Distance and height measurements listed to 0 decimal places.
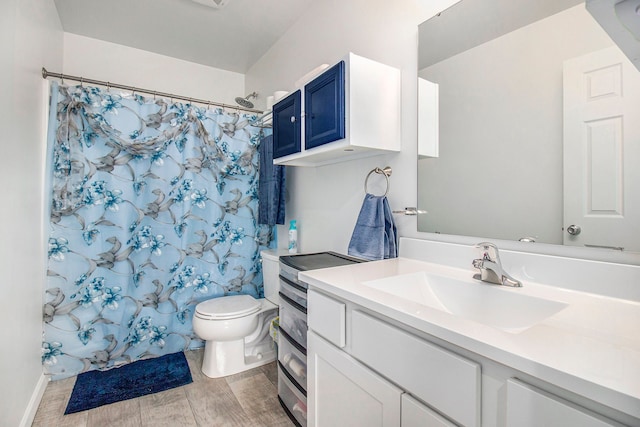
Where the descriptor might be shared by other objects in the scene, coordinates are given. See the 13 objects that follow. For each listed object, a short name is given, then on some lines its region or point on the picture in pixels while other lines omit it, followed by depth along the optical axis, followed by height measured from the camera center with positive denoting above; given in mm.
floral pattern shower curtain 1891 -64
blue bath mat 1711 -1063
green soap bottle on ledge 2164 -168
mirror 846 +274
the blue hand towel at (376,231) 1372 -77
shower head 2551 +959
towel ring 1466 +213
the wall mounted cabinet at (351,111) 1299 +482
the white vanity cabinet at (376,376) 633 -421
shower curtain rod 1811 +857
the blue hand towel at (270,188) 2229 +202
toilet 1889 -750
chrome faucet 970 -172
